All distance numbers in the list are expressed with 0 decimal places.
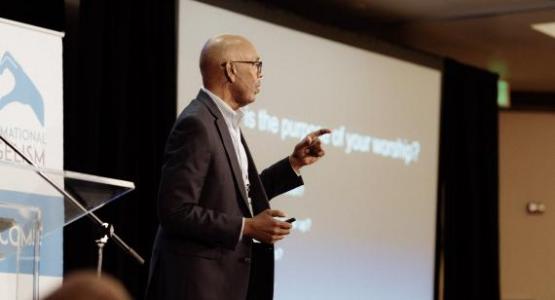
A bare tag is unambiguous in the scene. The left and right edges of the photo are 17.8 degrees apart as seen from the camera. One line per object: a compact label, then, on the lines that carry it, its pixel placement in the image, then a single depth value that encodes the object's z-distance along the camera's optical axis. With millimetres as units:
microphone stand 4278
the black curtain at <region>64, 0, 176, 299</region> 8765
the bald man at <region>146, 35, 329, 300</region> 5026
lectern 4158
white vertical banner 6666
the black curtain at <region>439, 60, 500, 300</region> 12920
